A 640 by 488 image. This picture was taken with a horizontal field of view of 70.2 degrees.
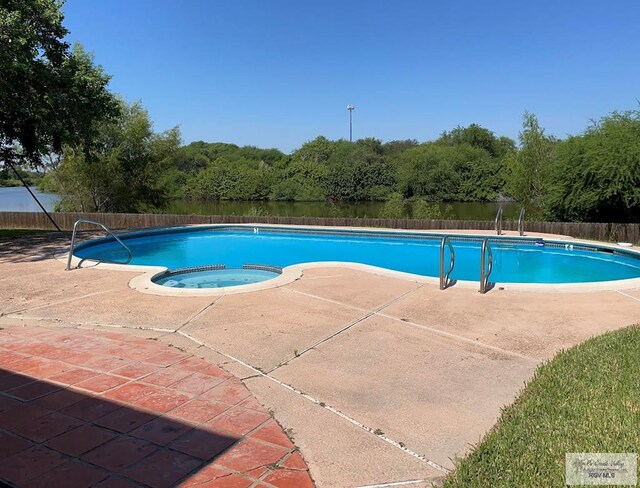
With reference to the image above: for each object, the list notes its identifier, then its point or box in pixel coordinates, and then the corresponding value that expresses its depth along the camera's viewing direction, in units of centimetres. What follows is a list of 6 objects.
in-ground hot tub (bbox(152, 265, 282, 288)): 869
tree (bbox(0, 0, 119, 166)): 992
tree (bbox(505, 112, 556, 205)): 2093
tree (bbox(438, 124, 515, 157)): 5706
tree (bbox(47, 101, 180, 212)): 2086
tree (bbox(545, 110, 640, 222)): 1380
